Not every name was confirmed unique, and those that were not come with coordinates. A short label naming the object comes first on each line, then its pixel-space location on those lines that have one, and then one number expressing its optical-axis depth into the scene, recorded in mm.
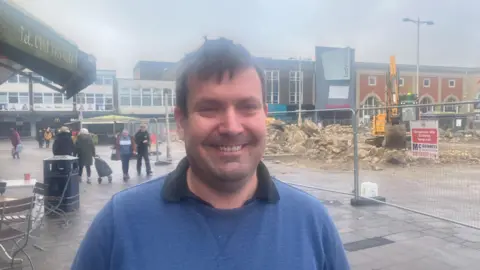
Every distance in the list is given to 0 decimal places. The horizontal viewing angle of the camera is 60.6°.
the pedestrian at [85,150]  11508
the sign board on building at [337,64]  53625
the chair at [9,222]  4414
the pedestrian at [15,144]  20922
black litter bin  7211
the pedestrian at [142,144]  12633
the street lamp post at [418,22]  32481
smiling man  1295
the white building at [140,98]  55500
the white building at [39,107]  53812
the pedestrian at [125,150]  12094
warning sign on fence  7078
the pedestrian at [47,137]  30328
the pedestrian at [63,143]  10844
